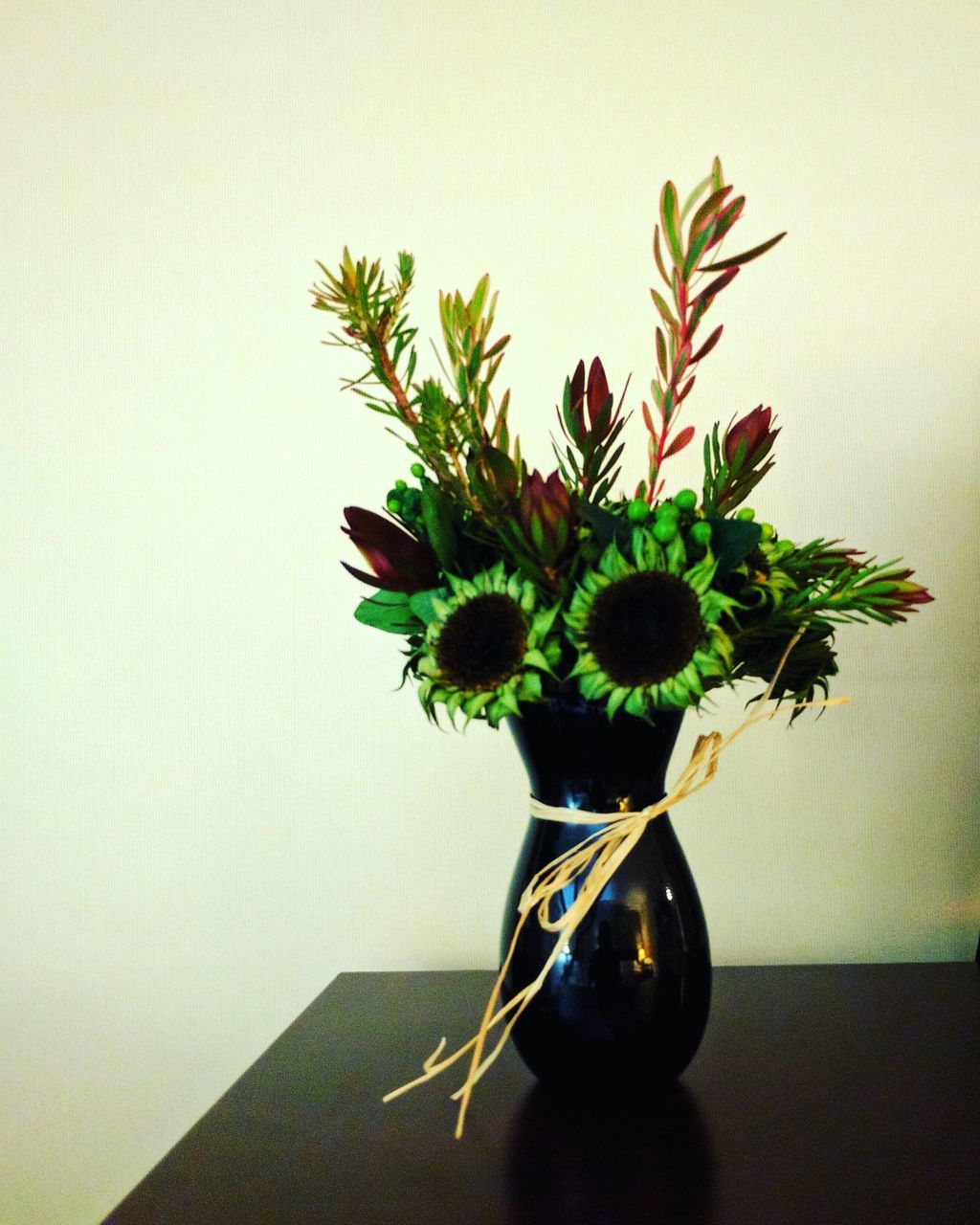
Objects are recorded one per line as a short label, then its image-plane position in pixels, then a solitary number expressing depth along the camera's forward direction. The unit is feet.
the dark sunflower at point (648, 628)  1.73
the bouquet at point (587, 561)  1.77
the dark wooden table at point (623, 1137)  1.68
